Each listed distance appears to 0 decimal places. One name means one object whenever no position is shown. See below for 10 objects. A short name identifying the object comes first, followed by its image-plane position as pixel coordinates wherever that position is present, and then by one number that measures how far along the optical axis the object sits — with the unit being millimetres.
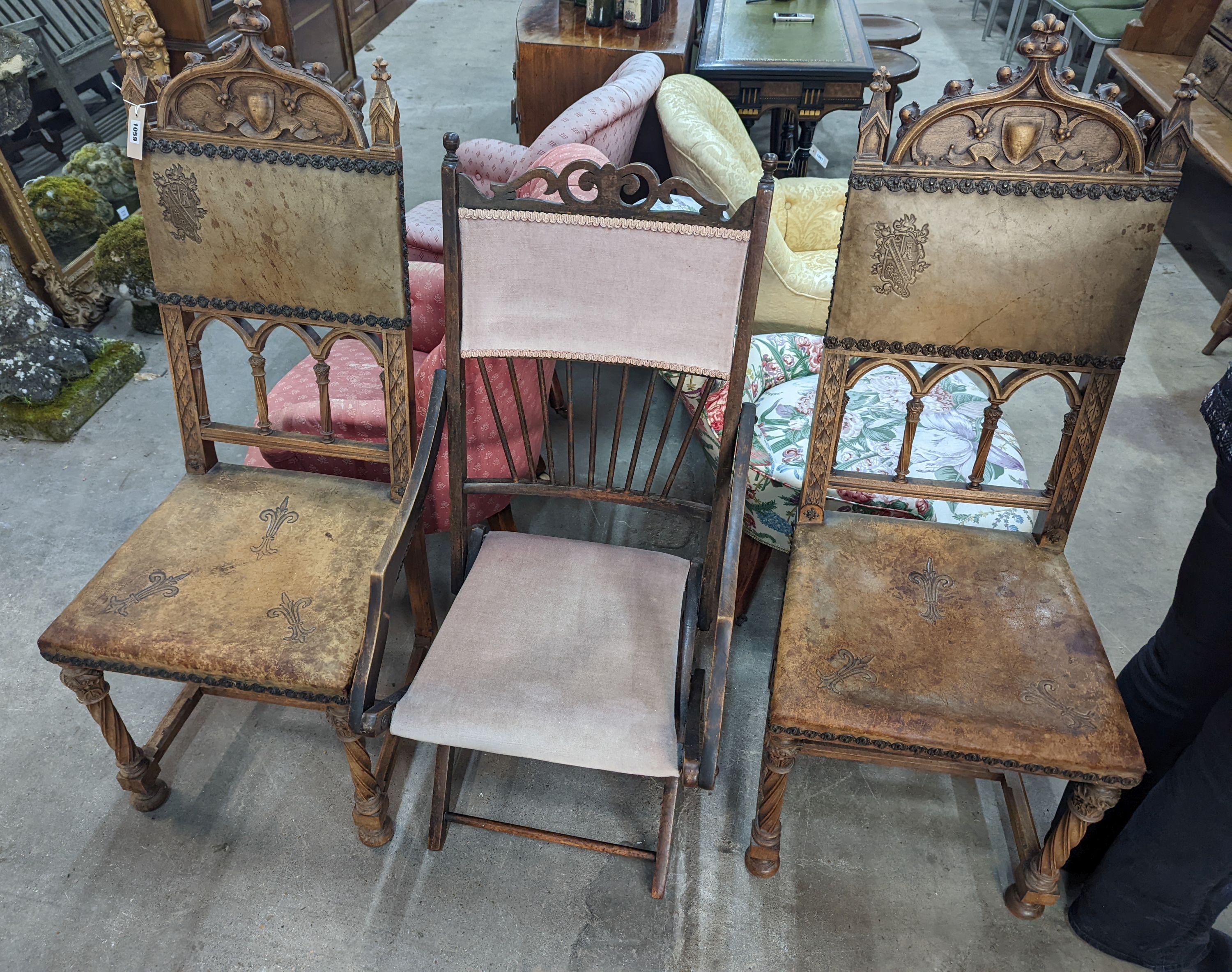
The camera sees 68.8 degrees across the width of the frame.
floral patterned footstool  1995
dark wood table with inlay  3518
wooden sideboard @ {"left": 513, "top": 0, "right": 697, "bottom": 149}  3514
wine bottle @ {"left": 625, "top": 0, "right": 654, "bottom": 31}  3699
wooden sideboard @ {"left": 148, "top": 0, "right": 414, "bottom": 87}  3461
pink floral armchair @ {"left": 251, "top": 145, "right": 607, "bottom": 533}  1890
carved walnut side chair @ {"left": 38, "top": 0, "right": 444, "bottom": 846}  1487
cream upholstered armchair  2596
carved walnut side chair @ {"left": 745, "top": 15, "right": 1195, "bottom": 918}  1392
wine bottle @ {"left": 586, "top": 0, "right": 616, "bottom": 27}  3693
